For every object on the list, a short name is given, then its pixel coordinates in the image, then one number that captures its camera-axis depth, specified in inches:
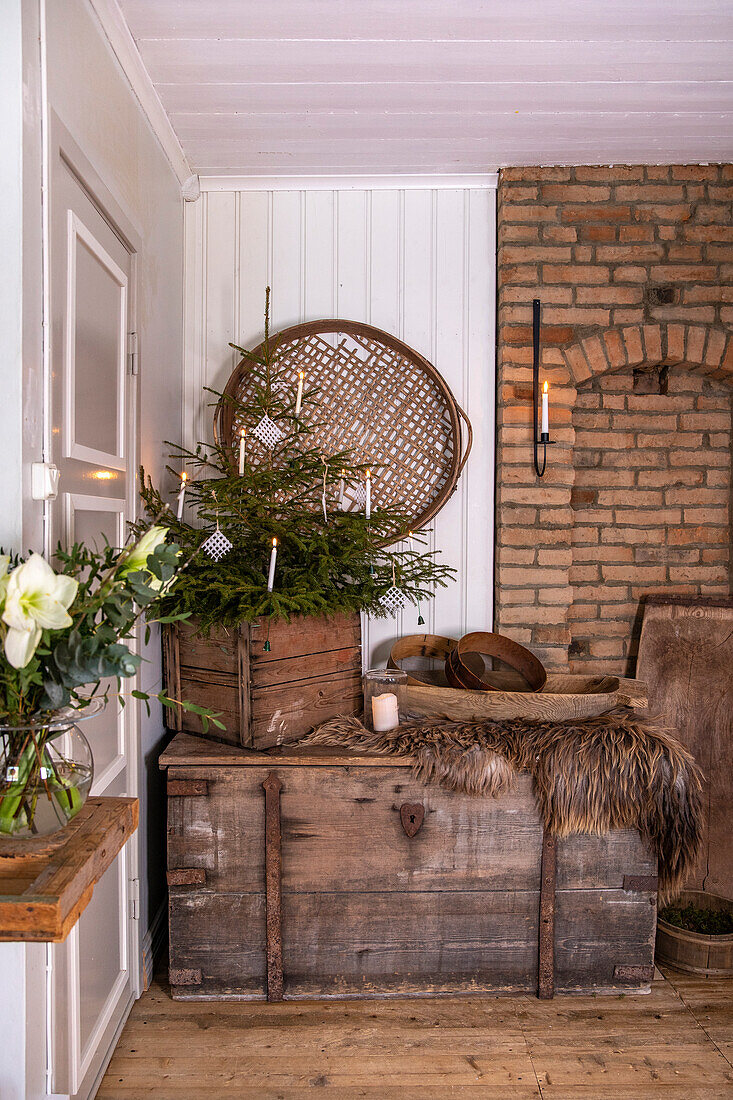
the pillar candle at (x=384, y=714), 88.2
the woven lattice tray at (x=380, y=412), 104.2
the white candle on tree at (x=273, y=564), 82.0
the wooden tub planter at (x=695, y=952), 91.4
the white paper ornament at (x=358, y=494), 103.2
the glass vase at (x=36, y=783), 43.3
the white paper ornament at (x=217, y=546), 84.7
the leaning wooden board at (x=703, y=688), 103.3
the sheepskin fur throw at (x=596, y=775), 82.0
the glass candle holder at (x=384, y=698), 88.3
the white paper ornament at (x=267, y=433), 89.4
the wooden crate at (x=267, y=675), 84.3
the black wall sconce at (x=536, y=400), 102.7
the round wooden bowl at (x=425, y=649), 103.7
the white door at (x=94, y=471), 61.2
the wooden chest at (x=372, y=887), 83.4
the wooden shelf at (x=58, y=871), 38.2
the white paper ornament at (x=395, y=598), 90.7
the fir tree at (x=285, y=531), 84.0
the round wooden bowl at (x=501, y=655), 97.1
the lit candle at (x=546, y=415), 99.4
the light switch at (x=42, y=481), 54.9
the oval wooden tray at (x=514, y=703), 87.0
